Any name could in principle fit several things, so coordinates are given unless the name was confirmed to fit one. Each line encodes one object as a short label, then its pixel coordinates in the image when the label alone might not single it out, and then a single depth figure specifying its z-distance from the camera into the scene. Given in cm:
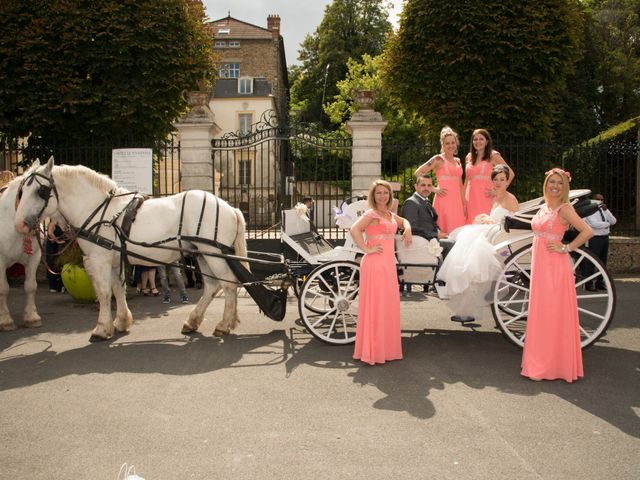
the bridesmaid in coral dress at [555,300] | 479
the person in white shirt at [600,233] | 985
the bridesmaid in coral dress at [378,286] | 529
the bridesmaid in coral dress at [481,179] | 735
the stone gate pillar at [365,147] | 1132
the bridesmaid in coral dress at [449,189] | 719
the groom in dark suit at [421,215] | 604
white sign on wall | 1034
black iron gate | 1130
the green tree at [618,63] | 2739
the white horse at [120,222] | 628
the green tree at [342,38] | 4119
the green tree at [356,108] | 3241
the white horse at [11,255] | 686
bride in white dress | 538
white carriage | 541
